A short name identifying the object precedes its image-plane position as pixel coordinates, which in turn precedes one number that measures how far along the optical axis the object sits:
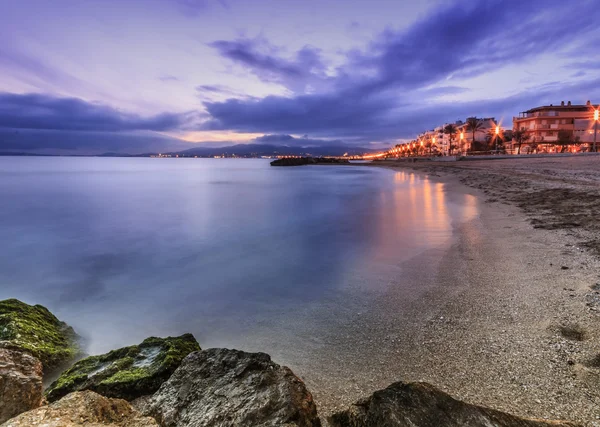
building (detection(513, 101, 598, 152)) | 63.53
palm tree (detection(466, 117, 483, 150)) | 81.02
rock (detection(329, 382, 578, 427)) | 1.95
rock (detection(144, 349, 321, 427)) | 2.31
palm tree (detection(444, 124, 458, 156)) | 84.81
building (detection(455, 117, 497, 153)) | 83.88
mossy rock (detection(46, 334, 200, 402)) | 3.14
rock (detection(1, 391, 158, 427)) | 2.08
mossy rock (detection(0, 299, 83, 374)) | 3.85
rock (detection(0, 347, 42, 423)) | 2.43
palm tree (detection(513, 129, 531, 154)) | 65.25
